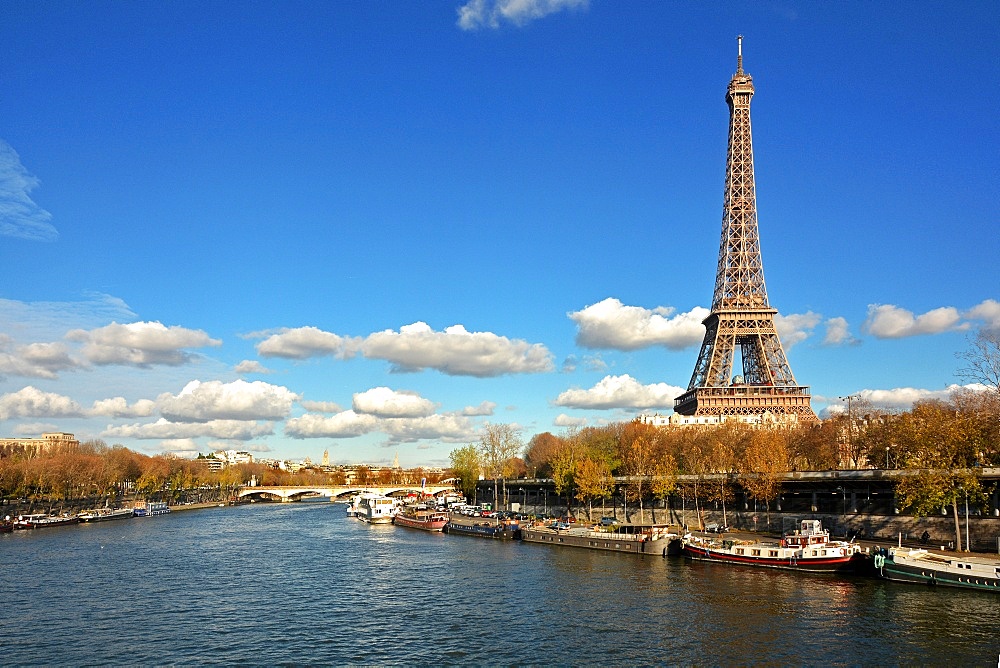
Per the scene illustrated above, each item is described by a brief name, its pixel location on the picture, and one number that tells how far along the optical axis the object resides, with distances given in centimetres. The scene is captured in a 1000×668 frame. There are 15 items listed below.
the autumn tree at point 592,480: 11325
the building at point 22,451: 18025
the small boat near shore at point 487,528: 10194
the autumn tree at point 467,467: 16275
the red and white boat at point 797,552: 6569
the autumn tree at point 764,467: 9025
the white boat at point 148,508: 15252
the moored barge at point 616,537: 7988
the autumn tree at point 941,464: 6638
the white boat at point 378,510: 13662
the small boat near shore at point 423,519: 12118
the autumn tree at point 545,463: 16994
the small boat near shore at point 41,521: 11881
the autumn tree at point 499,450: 15200
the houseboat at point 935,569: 5500
